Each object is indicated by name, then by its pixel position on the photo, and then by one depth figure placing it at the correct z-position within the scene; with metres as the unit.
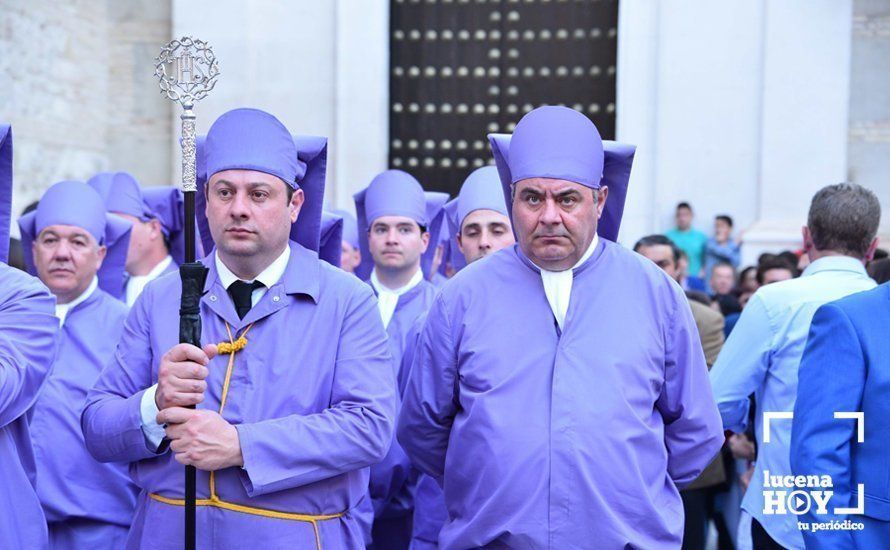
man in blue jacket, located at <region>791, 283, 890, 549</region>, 6.60
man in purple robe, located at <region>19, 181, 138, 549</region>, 9.23
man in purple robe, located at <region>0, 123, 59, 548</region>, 6.89
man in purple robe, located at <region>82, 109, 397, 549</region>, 6.44
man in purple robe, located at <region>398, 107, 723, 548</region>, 6.52
